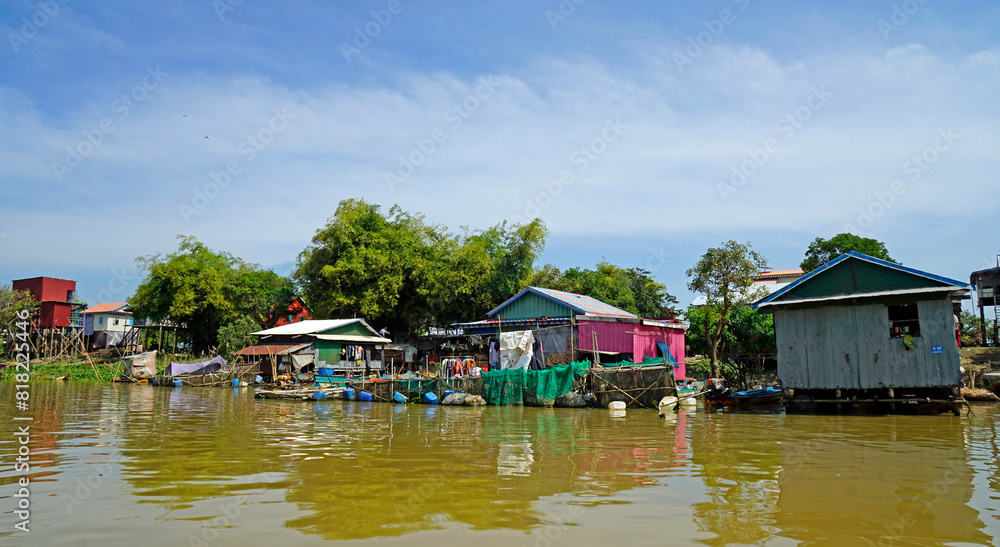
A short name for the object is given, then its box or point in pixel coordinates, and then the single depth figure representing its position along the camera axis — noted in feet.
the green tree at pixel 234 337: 131.13
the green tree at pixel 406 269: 115.03
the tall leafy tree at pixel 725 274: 80.23
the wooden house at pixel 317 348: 111.45
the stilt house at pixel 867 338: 54.60
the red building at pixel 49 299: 169.58
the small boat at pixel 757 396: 63.52
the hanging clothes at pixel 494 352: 86.74
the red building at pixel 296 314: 165.27
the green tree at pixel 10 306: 140.56
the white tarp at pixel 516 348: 79.77
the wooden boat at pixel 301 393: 85.46
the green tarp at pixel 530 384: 69.56
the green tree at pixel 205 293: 142.10
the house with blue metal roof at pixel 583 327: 80.74
